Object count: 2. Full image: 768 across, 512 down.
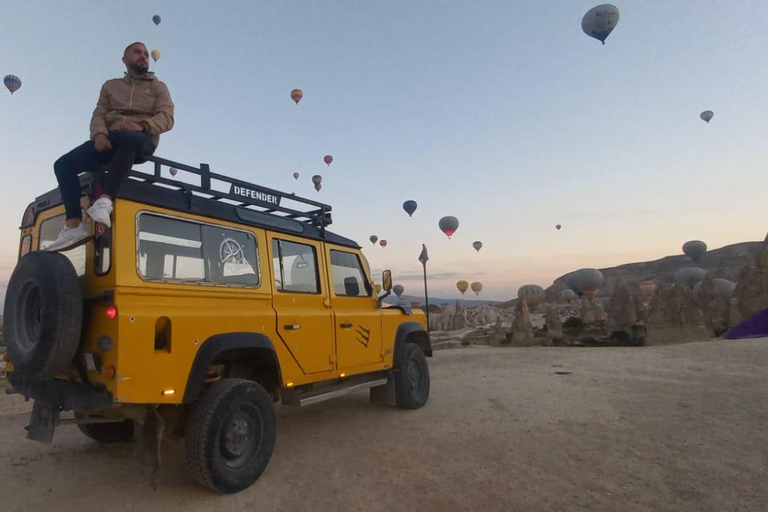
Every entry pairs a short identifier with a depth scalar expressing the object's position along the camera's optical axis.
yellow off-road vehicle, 3.43
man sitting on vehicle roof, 3.71
